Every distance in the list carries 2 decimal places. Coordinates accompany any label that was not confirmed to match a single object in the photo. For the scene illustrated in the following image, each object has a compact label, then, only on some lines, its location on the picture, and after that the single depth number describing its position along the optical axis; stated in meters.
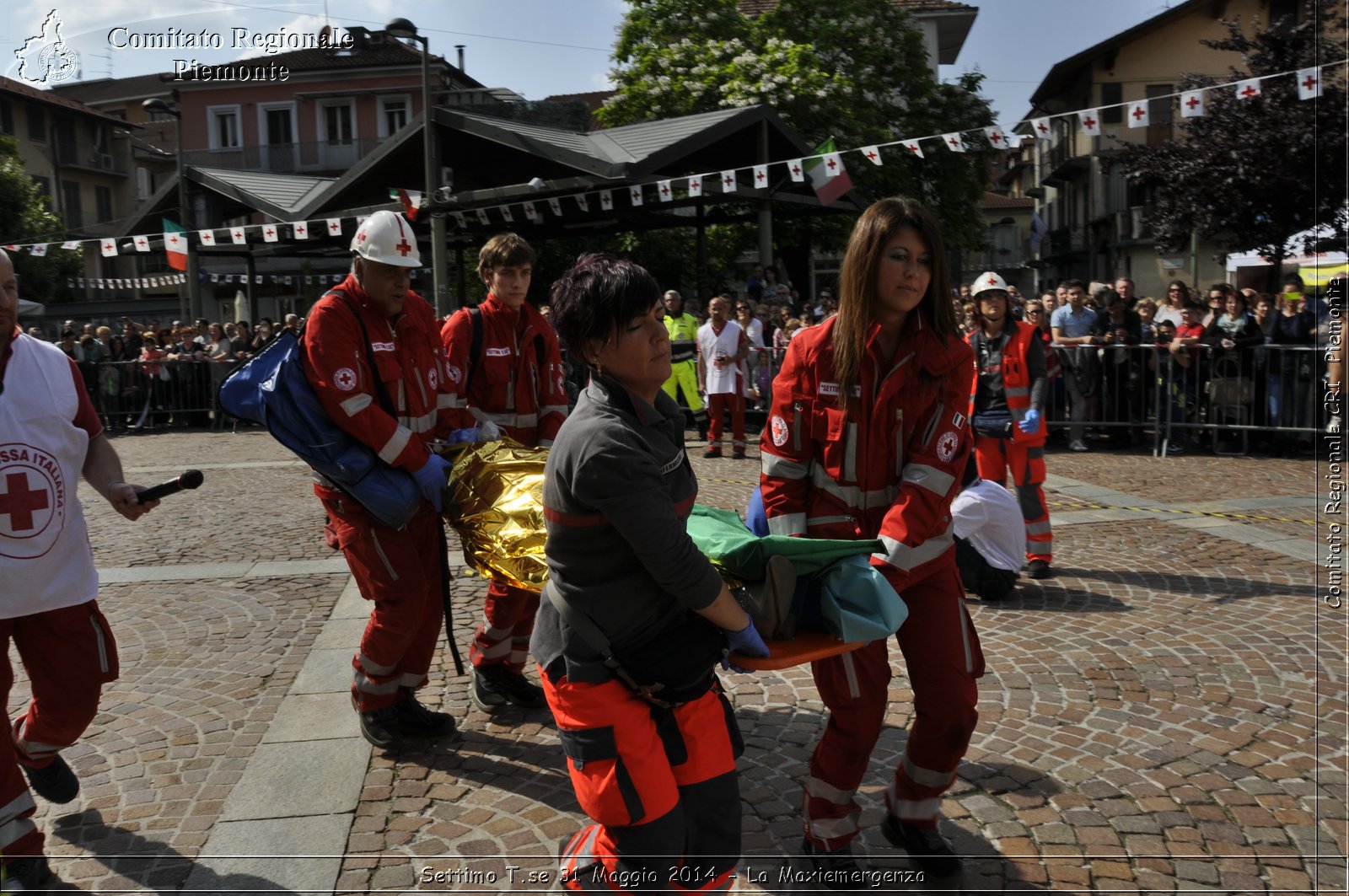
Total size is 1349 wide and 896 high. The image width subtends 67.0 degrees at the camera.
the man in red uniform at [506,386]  4.75
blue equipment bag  3.92
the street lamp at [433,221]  17.23
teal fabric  2.63
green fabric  2.72
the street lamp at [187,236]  21.54
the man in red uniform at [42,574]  3.26
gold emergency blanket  3.54
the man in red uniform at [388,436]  3.96
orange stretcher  2.58
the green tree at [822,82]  27.50
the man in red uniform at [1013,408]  6.88
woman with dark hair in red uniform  3.12
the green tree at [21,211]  31.56
